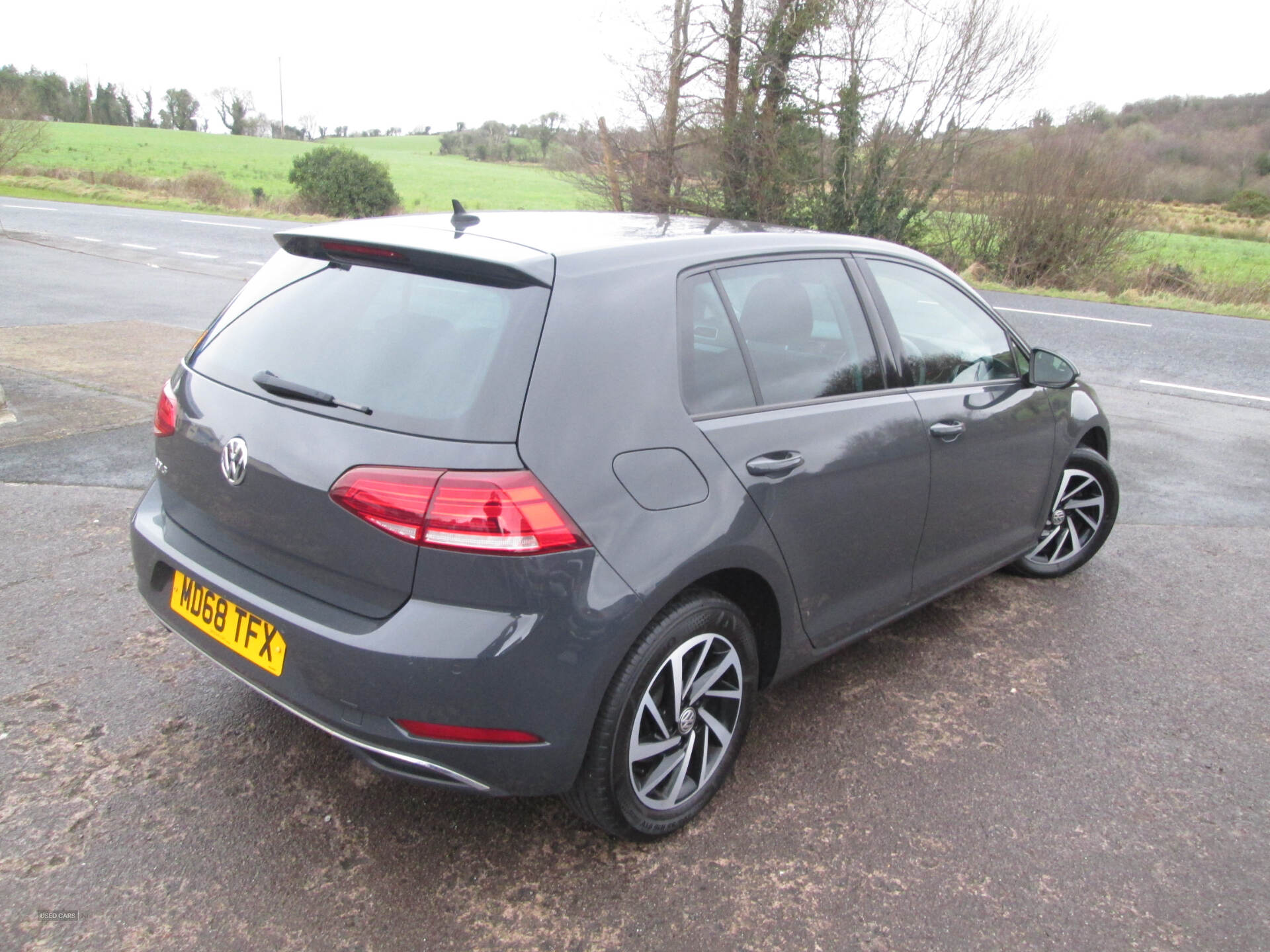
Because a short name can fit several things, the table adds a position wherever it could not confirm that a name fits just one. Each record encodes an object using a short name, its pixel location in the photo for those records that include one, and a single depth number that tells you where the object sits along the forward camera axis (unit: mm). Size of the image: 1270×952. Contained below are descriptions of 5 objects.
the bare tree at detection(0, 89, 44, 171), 20562
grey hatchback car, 2154
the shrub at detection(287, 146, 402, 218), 26453
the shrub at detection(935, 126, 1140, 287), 18125
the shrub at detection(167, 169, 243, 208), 28359
